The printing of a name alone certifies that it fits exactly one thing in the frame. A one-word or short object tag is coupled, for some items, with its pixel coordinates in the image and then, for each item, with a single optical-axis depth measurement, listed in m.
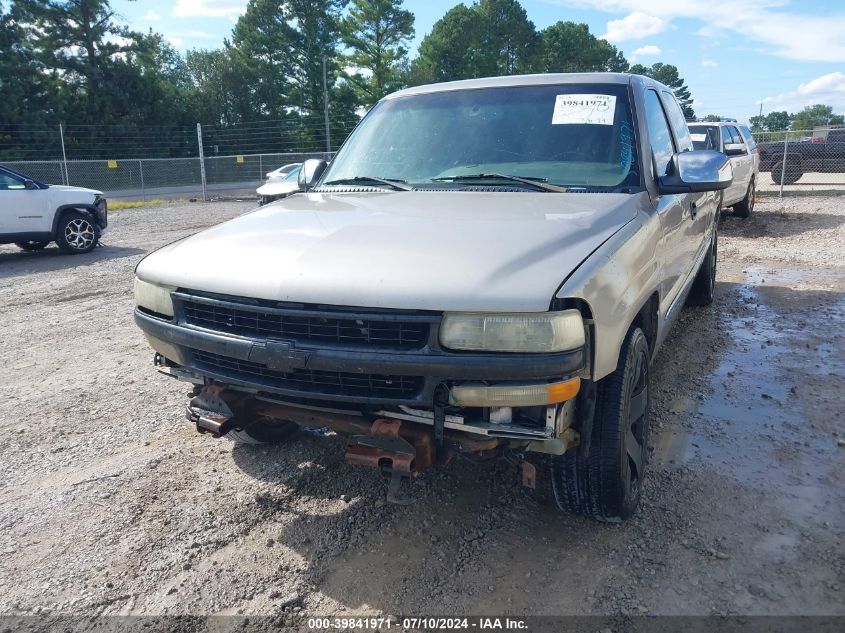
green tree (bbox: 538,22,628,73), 66.81
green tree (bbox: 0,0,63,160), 32.66
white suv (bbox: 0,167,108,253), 10.59
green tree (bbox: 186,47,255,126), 44.94
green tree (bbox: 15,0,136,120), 37.72
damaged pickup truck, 2.18
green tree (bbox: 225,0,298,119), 48.28
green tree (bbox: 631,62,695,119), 103.36
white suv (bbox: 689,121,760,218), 11.01
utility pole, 38.98
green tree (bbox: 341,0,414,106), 50.19
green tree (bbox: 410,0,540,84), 57.56
